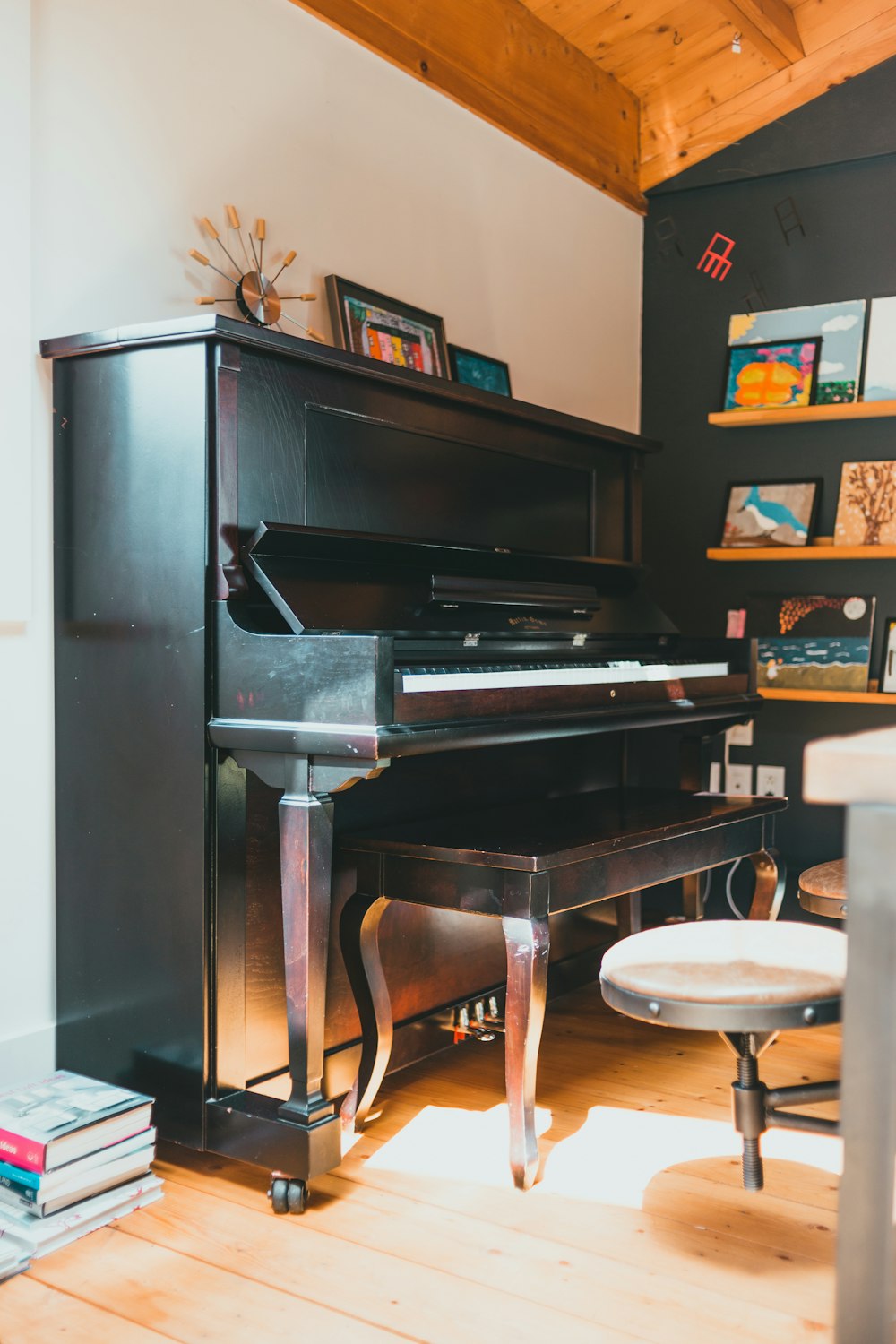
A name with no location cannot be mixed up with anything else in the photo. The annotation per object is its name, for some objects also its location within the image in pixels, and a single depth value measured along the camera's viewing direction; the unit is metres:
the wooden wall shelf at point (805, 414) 3.67
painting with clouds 3.80
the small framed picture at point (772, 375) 3.88
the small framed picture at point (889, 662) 3.71
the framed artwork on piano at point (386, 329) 2.87
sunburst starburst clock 2.56
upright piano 1.97
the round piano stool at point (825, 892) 2.36
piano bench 2.05
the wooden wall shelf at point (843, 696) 3.66
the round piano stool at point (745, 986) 1.52
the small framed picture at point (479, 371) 3.33
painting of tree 3.75
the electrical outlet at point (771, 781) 3.96
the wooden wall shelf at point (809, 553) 3.66
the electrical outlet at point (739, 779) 4.02
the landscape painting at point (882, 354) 3.74
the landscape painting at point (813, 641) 3.79
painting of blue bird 3.89
